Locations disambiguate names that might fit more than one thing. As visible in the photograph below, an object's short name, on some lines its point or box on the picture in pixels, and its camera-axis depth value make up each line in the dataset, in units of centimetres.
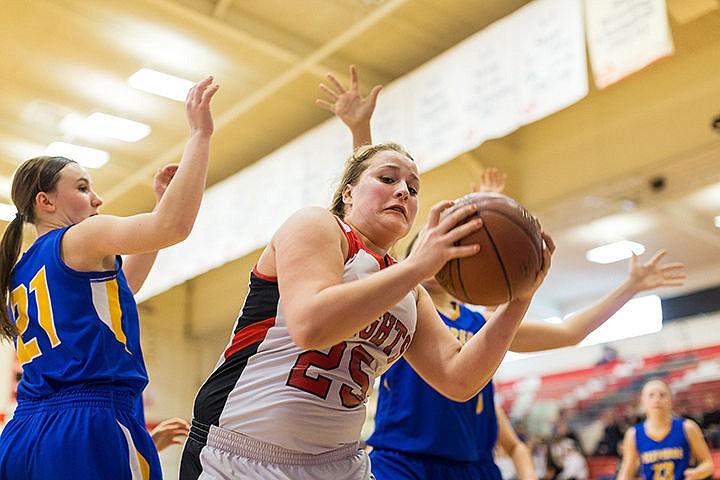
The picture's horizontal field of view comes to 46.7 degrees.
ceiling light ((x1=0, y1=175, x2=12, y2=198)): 1081
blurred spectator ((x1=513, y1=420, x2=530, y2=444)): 1096
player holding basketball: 211
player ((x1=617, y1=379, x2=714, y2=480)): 805
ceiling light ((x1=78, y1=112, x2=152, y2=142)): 915
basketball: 225
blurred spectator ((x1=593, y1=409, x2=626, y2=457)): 1025
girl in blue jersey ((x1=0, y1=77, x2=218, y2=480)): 268
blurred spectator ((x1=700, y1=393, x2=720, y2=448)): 939
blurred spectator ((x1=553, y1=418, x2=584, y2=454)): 1057
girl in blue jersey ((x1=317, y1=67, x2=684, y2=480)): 372
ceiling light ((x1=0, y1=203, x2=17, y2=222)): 1143
